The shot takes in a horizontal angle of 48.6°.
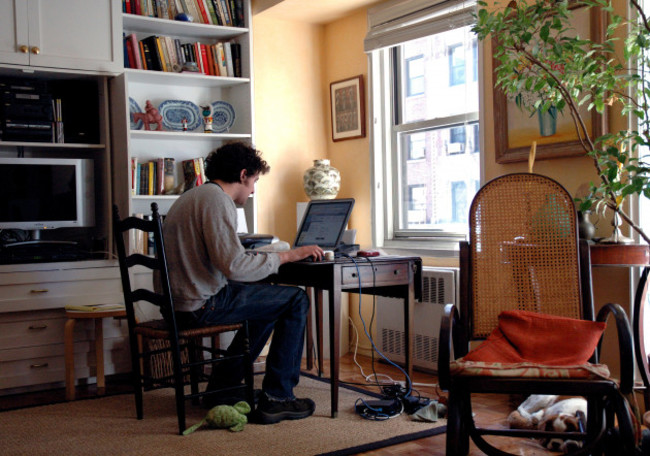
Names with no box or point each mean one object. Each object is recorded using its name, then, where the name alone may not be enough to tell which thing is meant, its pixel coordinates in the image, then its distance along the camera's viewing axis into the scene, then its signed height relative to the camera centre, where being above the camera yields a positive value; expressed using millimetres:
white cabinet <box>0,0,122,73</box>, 3844 +992
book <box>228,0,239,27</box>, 4605 +1283
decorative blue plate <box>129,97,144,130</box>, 4383 +613
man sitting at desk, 3012 -296
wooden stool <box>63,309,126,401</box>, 3678 -595
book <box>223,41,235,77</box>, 4590 +962
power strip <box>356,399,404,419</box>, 3160 -899
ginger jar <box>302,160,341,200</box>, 4609 +178
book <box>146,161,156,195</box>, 4320 +206
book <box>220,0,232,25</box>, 4578 +1259
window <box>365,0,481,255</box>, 4121 +514
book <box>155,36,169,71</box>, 4363 +960
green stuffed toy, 2982 -869
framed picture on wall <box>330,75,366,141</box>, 4766 +671
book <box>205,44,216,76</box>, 4551 +967
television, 3973 +119
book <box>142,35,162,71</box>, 4348 +964
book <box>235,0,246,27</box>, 4594 +1263
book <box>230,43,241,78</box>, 4621 +980
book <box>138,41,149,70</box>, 4328 +936
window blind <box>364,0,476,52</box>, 3971 +1093
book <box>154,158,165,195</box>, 4352 +213
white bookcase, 4199 +722
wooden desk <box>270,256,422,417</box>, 3115 -329
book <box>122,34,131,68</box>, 4277 +945
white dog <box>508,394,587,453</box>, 2641 -832
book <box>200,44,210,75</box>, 4527 +964
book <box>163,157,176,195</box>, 4387 +225
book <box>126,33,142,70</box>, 4258 +977
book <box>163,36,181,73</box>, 4410 +973
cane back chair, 2355 -236
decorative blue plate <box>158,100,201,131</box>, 4496 +617
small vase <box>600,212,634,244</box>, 2957 -150
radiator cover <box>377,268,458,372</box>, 3996 -653
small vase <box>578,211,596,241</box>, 3059 -109
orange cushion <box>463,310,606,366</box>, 2203 -434
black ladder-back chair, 2906 -501
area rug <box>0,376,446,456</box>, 2760 -918
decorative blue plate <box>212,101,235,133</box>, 4648 +612
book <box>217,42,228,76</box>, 4553 +959
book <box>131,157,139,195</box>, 4246 +229
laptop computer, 3654 -76
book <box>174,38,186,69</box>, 4449 +984
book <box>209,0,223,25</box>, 4559 +1259
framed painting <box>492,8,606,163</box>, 3285 +369
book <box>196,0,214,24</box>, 4512 +1258
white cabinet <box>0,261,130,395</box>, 3734 -575
